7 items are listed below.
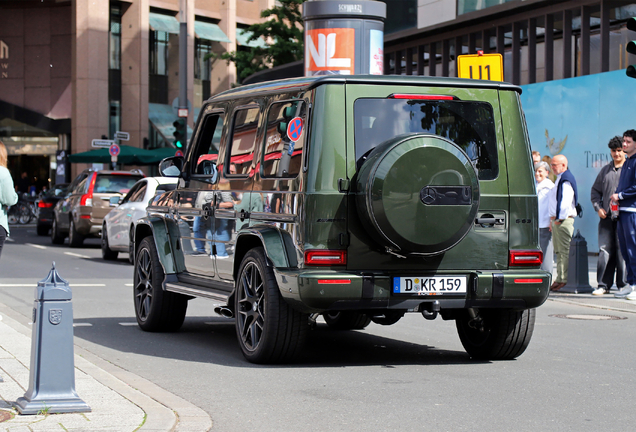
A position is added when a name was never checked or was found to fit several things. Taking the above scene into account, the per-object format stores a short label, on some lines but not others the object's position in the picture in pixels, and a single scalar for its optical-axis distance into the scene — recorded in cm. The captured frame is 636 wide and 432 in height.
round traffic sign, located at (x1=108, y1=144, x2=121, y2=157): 3262
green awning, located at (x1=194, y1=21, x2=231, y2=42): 4762
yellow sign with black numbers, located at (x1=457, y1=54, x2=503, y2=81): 1467
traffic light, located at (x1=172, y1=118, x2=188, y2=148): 2750
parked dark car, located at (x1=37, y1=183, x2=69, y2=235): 2823
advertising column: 1973
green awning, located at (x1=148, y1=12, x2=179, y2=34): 4612
